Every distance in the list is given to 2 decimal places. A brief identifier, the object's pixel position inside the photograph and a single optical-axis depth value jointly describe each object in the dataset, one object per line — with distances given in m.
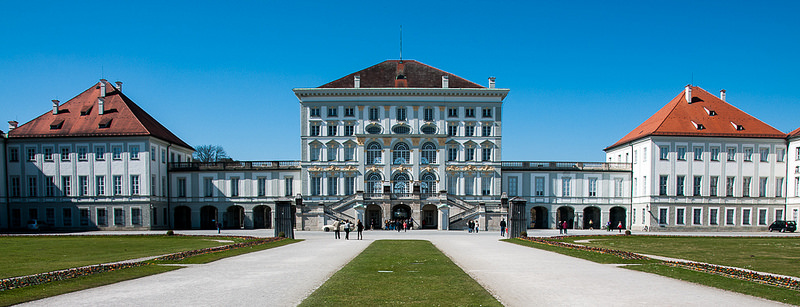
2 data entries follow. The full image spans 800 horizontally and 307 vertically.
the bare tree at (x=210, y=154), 102.06
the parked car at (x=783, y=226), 54.78
